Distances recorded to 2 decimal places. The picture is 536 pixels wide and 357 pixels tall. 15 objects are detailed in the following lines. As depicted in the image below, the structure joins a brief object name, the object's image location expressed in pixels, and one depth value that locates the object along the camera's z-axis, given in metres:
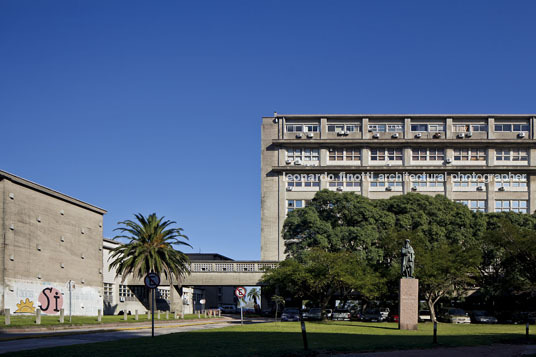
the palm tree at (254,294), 75.88
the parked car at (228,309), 107.44
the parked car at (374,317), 59.54
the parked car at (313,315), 55.41
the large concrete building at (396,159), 87.50
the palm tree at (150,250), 61.44
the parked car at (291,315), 56.09
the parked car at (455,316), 57.62
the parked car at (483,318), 60.00
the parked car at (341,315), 59.72
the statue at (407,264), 37.47
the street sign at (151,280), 23.92
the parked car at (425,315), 60.17
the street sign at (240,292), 41.80
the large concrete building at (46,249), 47.06
